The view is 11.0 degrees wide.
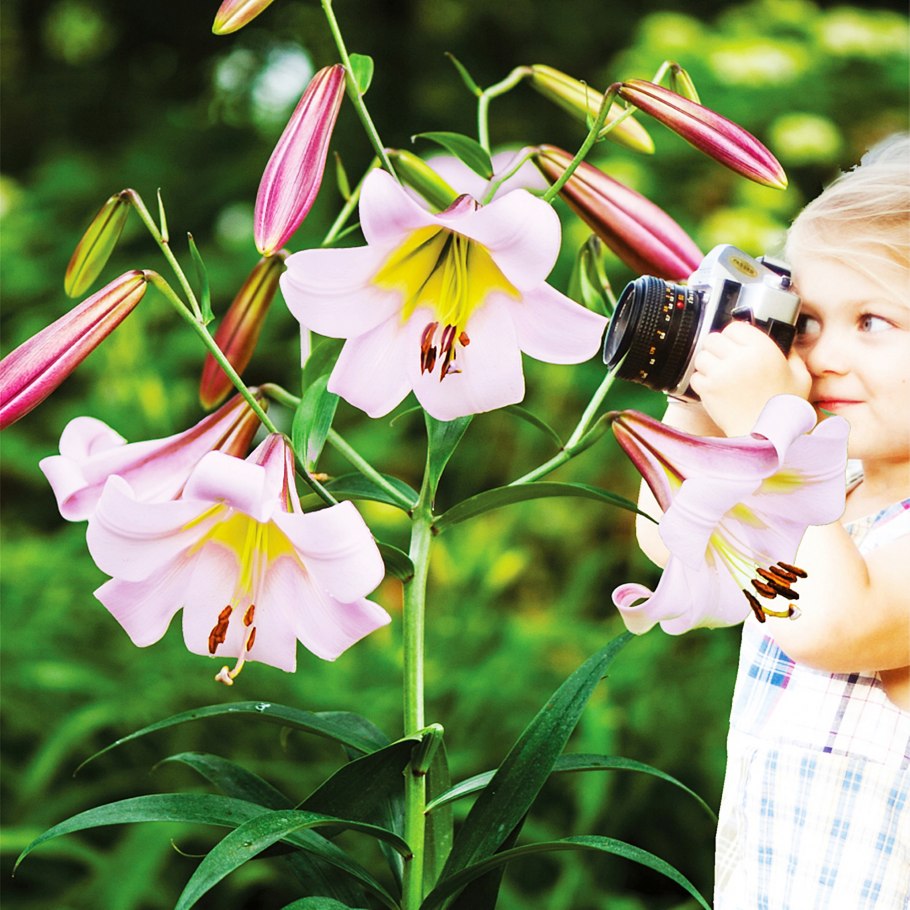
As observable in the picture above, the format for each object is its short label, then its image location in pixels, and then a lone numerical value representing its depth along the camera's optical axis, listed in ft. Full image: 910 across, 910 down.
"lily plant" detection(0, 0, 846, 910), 7.77
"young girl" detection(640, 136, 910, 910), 8.26
